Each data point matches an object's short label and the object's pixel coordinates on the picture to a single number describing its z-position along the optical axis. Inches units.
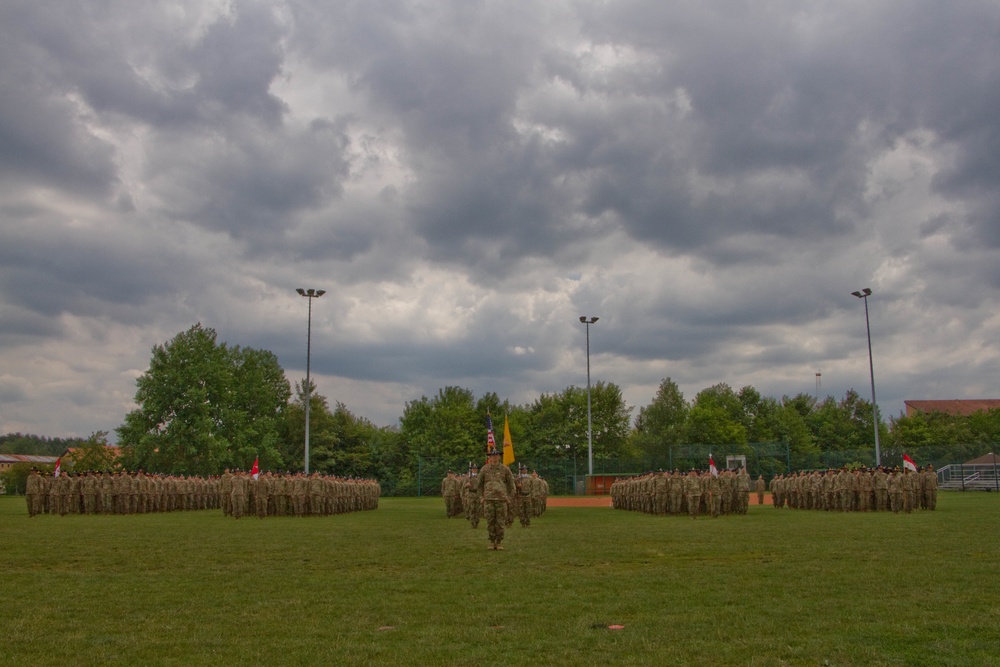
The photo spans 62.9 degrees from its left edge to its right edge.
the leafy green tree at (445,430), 2790.4
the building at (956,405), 4505.9
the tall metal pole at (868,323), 1919.8
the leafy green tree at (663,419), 3154.5
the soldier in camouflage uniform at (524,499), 848.3
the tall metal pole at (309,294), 1728.6
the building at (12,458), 5461.1
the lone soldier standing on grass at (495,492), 570.3
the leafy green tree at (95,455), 2721.5
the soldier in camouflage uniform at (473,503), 858.1
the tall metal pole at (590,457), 2172.9
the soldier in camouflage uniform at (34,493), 1153.4
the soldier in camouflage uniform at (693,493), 1031.6
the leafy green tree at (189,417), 2228.1
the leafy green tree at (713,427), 3058.6
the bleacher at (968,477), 1827.0
